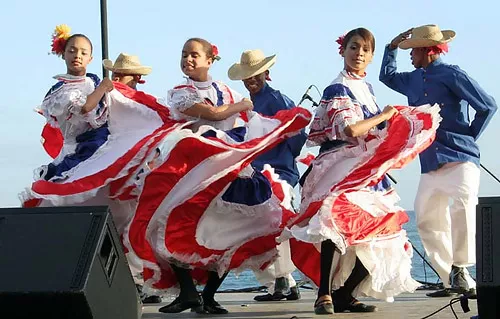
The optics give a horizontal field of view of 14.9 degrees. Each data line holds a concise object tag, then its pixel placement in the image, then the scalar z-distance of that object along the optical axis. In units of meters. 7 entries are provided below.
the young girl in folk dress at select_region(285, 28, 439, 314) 10.38
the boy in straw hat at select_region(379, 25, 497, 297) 12.36
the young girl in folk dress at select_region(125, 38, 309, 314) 10.67
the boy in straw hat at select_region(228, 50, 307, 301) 12.67
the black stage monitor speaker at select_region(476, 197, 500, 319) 7.17
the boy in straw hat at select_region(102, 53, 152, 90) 13.13
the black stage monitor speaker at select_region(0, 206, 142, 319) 7.36
